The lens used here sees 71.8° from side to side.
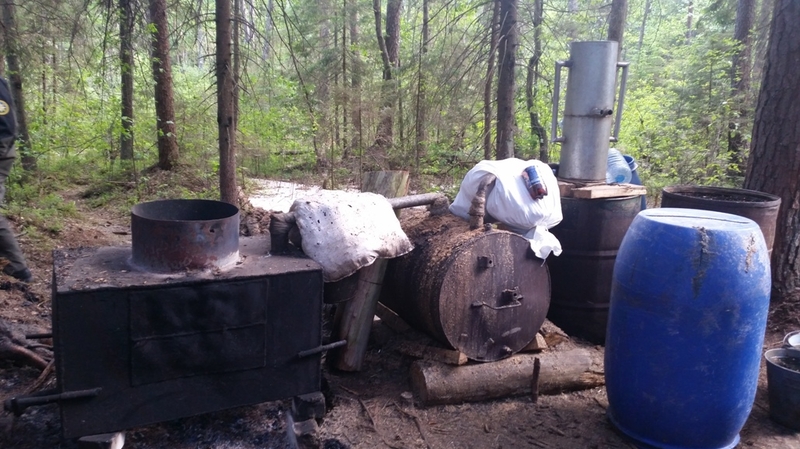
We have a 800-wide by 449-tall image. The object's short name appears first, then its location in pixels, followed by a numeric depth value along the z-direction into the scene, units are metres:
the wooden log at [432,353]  3.47
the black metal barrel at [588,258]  4.08
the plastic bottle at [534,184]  3.64
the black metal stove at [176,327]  2.41
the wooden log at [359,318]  3.65
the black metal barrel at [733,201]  3.81
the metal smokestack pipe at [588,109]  4.22
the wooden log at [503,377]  3.42
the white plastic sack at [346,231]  3.01
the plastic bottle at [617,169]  4.86
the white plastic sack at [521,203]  3.66
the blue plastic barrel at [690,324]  2.70
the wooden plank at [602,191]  4.02
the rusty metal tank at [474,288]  3.40
